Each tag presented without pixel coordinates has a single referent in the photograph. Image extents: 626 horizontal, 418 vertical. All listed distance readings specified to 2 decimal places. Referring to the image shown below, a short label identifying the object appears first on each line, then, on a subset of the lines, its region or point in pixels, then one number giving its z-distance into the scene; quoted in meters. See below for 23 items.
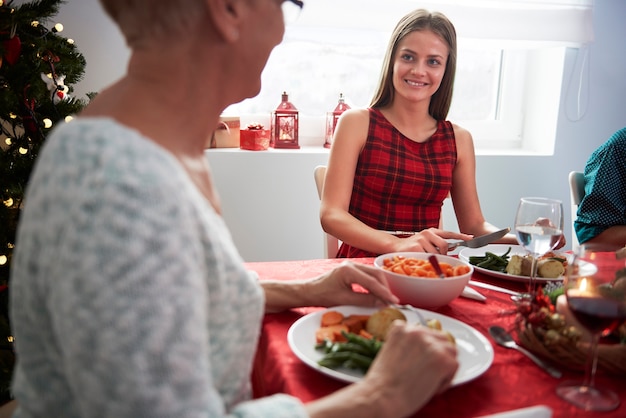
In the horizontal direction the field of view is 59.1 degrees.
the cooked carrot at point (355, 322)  0.92
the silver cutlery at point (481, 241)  1.40
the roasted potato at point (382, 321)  0.89
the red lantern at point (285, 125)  2.62
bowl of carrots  1.02
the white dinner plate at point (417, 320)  0.78
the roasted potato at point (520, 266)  1.26
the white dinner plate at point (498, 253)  1.25
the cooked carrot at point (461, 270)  1.11
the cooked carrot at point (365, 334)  0.89
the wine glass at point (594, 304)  0.74
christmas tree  1.80
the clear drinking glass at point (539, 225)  1.09
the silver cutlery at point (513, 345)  0.83
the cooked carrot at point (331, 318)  0.94
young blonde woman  1.95
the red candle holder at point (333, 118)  2.70
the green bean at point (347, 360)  0.78
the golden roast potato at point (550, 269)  1.26
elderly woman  0.45
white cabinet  2.50
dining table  0.73
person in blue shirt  1.89
